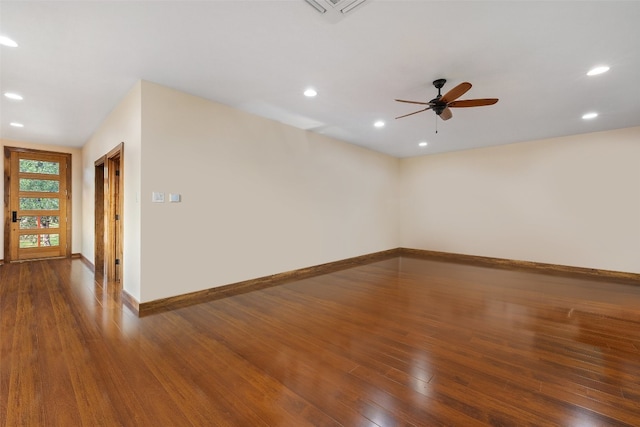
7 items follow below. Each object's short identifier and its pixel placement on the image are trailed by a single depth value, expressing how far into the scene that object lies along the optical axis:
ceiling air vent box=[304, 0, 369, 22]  1.96
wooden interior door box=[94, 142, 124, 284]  4.21
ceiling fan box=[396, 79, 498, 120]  2.90
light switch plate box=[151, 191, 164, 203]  3.28
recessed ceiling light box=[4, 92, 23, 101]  3.50
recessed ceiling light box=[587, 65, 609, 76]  2.85
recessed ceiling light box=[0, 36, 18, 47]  2.40
